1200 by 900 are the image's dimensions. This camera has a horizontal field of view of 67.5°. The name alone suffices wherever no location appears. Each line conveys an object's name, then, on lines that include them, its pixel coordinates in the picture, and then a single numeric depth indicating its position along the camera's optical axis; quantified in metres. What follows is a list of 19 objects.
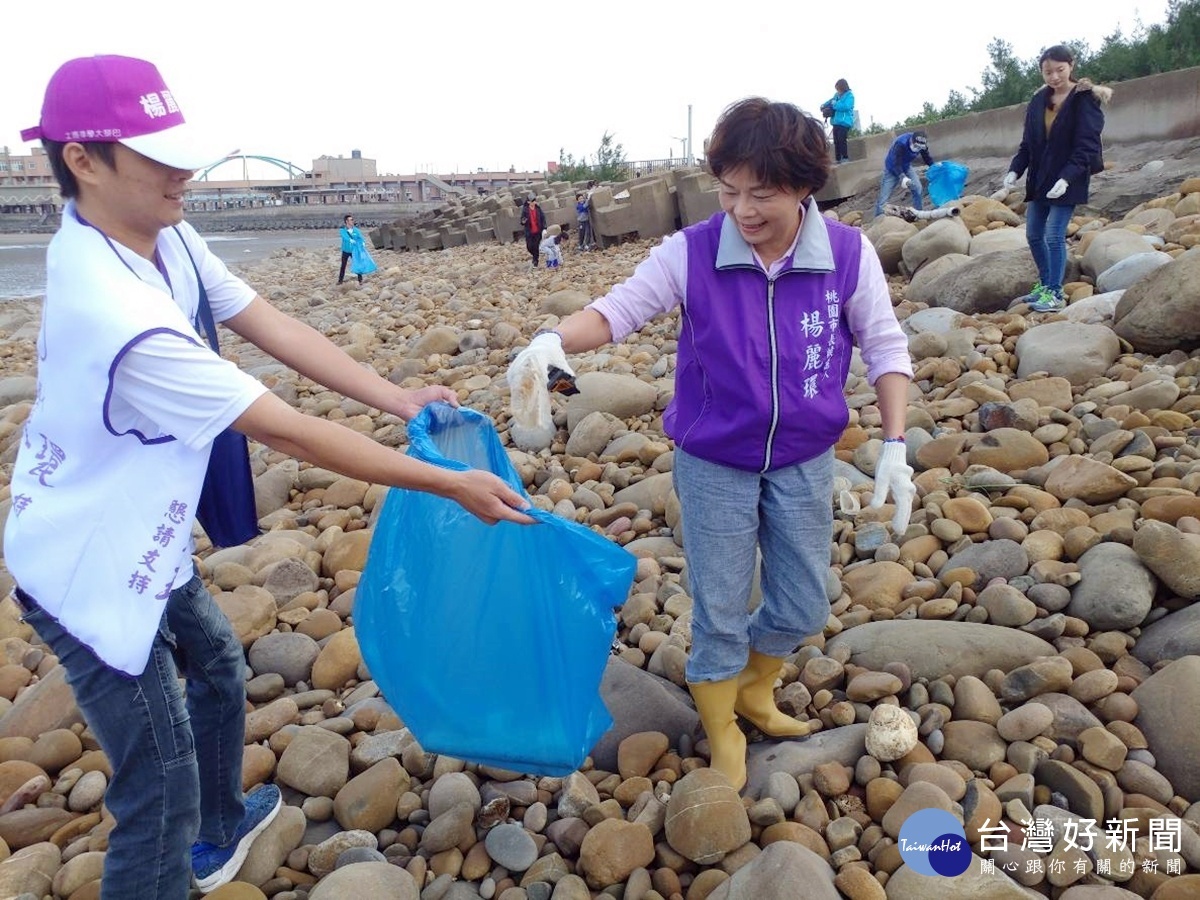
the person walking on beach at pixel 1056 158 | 5.53
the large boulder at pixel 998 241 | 7.11
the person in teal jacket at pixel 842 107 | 12.21
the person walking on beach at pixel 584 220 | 16.23
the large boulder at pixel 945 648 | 2.60
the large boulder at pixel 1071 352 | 4.61
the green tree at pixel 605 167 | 30.45
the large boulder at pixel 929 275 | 6.57
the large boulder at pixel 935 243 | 7.29
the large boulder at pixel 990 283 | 6.08
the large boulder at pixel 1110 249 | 6.03
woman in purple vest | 1.97
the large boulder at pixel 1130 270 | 5.56
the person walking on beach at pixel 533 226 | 14.60
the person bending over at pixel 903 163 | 9.78
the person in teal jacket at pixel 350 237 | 15.27
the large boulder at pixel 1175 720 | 2.19
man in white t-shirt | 1.44
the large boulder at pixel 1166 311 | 4.44
